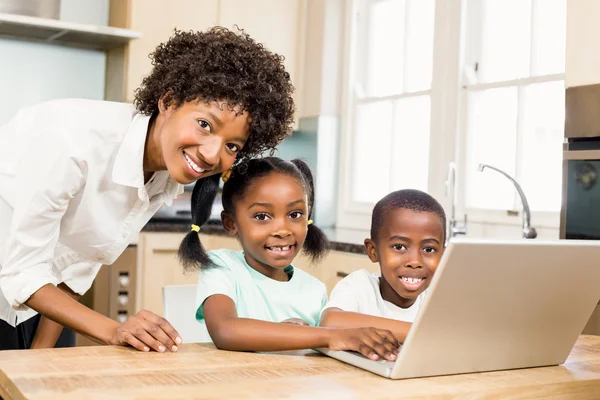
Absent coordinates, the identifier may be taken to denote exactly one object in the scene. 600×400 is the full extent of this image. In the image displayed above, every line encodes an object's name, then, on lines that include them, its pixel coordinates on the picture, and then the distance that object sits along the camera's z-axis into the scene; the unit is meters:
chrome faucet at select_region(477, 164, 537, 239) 2.51
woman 1.29
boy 1.45
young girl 1.39
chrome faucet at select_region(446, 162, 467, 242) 2.79
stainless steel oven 2.04
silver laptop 0.86
